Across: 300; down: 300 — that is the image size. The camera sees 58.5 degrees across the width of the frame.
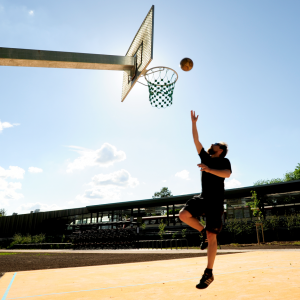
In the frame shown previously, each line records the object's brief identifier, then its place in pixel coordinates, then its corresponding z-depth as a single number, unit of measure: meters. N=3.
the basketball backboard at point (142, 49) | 7.13
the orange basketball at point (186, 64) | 7.21
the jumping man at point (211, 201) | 3.82
